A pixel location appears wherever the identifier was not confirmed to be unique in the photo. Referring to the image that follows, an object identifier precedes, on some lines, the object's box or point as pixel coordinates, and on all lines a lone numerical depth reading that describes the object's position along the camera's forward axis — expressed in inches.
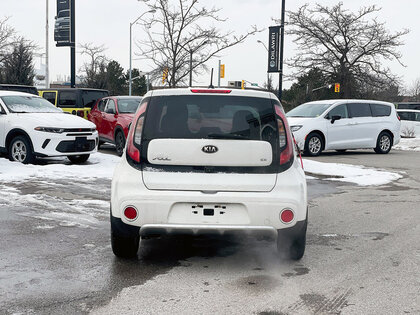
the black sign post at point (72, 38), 840.3
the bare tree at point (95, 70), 1932.8
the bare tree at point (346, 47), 1534.2
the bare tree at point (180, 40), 911.0
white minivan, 679.7
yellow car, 720.3
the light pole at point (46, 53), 1505.9
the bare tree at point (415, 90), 4134.4
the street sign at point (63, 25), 840.9
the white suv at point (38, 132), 469.1
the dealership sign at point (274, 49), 1186.6
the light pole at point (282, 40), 1103.0
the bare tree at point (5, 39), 1539.1
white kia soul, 184.2
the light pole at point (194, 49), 924.0
